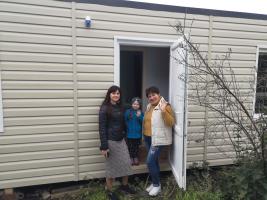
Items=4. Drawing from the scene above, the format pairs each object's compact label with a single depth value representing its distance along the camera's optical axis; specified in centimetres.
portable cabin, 345
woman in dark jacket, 354
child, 394
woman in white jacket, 356
